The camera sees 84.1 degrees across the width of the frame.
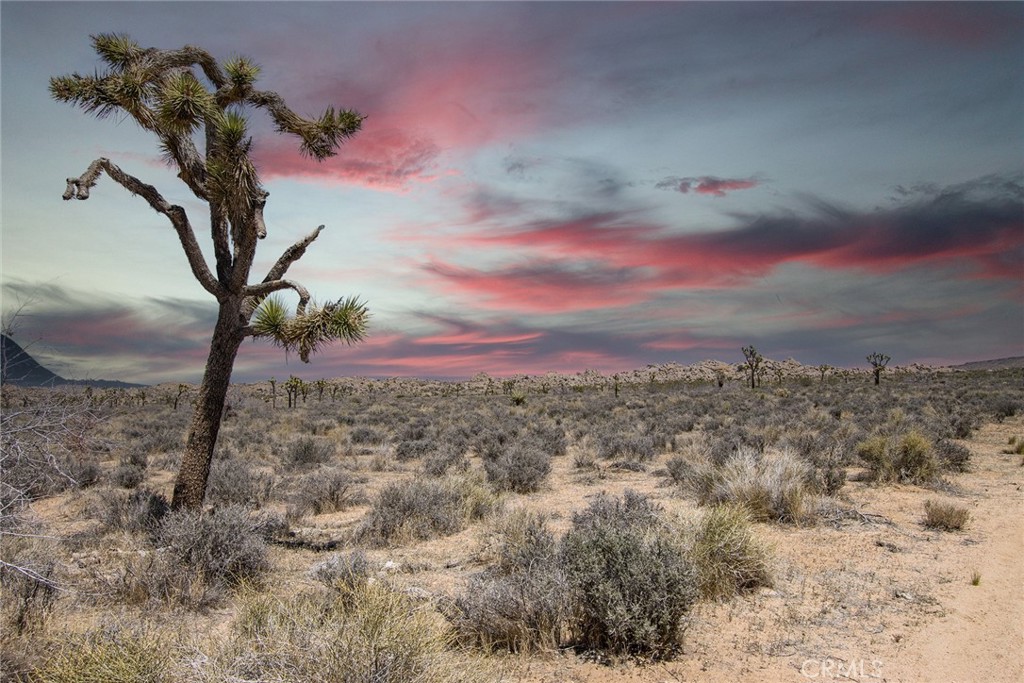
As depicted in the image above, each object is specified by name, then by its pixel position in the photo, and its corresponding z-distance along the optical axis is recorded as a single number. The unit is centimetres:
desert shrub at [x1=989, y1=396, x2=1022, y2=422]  2192
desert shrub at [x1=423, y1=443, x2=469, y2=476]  1355
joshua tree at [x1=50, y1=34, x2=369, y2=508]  807
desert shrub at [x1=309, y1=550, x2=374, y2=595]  569
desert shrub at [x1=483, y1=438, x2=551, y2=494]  1215
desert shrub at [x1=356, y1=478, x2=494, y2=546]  863
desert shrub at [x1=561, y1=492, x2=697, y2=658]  484
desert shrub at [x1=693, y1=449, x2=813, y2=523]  892
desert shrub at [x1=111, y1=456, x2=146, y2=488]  1280
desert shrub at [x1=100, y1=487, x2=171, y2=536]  841
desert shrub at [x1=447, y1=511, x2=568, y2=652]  494
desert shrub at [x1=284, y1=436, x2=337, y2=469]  1612
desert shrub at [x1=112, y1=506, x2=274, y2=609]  604
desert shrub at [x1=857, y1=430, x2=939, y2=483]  1164
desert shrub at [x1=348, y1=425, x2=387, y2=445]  2077
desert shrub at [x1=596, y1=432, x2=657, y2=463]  1580
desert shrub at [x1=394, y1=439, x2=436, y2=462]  1727
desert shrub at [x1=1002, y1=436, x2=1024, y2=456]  1503
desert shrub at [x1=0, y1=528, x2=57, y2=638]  482
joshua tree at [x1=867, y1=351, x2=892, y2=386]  5029
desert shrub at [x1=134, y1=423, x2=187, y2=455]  1819
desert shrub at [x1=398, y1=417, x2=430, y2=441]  2092
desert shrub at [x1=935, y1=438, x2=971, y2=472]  1298
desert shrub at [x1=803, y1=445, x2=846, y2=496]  1043
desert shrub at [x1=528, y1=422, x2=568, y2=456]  1733
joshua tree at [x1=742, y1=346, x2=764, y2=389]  5262
